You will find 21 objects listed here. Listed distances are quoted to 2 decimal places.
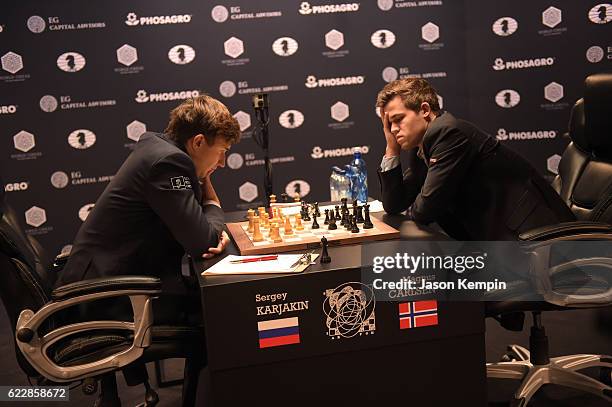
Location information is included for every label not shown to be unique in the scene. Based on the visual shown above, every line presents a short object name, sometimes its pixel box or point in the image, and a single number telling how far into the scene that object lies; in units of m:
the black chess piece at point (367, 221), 2.49
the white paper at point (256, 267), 2.04
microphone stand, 3.29
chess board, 2.31
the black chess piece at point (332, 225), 2.51
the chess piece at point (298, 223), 2.56
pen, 2.18
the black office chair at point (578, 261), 2.29
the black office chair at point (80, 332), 2.00
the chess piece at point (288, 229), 2.48
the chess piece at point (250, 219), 2.60
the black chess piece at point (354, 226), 2.41
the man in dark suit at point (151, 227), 2.21
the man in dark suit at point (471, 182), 2.46
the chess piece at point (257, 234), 2.41
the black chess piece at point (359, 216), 2.58
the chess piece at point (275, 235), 2.37
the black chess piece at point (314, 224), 2.57
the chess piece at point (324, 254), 2.12
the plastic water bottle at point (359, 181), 3.16
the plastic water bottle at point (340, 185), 3.29
